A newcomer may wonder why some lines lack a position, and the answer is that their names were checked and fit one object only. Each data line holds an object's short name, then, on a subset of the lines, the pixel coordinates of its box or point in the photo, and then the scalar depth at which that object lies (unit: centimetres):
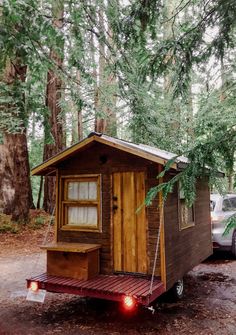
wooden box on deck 553
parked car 895
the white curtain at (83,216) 625
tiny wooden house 541
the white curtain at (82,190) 631
